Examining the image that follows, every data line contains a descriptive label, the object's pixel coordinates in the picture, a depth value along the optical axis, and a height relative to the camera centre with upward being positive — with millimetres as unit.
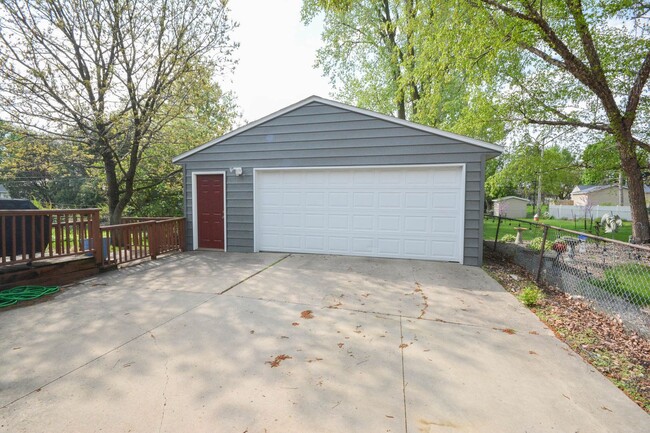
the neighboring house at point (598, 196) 29355 +814
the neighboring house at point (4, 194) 21853 +409
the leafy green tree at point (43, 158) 7852 +1167
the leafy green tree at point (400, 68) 8891 +5191
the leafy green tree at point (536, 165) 10603 +1346
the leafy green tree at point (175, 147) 9258 +1732
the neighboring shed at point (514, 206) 29741 -277
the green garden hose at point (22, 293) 3752 -1232
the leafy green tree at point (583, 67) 6590 +3657
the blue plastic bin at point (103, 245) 5201 -790
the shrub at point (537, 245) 5898 -859
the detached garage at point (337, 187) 6043 +339
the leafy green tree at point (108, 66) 6645 +3288
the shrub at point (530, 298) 3916 -1231
